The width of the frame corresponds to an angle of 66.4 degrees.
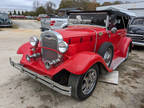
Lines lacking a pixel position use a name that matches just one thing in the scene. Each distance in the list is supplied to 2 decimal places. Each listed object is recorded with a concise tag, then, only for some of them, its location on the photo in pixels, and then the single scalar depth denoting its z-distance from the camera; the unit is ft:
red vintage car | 6.68
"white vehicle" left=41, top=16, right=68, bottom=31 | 31.99
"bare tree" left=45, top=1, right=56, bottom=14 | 178.34
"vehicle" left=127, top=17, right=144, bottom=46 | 19.22
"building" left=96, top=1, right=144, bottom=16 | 50.10
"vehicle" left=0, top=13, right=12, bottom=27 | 44.56
